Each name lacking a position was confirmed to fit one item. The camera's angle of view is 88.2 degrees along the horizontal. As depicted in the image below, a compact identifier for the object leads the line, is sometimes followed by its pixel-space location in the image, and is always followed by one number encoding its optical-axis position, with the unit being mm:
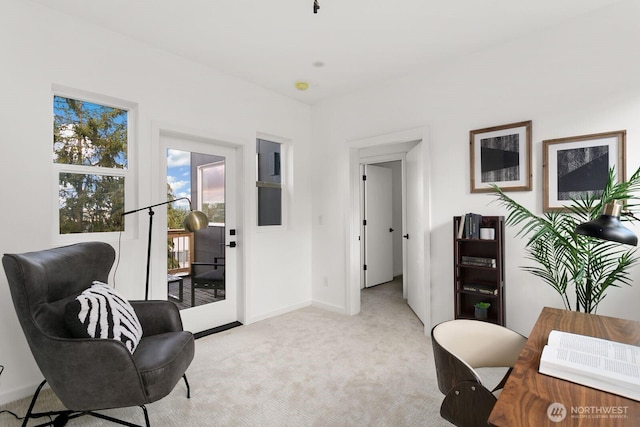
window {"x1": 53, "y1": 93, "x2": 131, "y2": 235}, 2527
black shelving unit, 2760
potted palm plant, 2165
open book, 950
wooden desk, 823
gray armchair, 1596
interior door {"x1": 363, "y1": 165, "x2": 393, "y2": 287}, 5250
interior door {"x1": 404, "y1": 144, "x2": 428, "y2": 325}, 3467
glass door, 3191
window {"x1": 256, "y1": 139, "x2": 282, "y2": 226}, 3924
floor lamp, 2625
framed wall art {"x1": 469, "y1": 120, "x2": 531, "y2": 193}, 2754
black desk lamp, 1150
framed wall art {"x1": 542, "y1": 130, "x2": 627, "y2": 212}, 2385
